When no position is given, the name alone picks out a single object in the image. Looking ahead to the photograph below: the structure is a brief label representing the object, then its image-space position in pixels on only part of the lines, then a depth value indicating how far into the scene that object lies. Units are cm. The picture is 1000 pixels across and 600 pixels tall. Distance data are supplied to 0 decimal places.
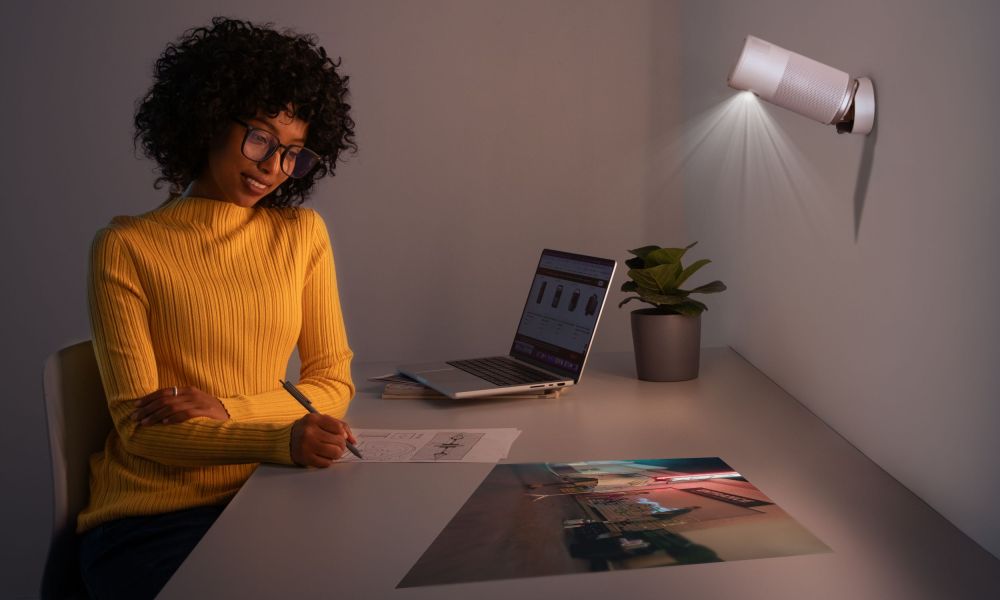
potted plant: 181
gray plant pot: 181
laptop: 173
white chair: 138
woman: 132
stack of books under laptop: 173
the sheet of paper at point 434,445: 133
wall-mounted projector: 132
